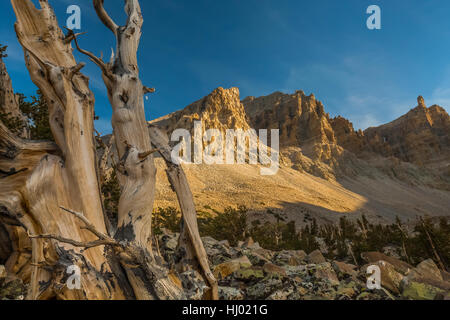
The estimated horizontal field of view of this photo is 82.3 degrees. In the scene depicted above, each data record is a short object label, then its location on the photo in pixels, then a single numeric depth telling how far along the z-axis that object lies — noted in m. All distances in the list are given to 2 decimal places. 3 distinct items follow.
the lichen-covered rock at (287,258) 5.99
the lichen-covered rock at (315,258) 6.99
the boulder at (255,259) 5.72
